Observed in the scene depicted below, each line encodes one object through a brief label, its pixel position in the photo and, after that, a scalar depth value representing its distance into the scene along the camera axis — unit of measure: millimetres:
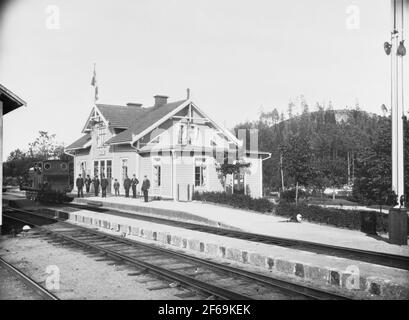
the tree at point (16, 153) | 73575
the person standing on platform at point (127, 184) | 27328
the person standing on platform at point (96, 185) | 30120
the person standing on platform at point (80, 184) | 29875
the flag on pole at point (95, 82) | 38281
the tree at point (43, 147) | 64250
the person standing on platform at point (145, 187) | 23656
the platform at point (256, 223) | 11578
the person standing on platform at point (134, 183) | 26688
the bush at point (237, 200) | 19372
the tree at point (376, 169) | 27028
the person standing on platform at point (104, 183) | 28505
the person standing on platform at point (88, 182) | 32475
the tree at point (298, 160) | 30344
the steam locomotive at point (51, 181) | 27531
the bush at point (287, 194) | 25005
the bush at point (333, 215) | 13484
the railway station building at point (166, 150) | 26625
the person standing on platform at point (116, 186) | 29116
